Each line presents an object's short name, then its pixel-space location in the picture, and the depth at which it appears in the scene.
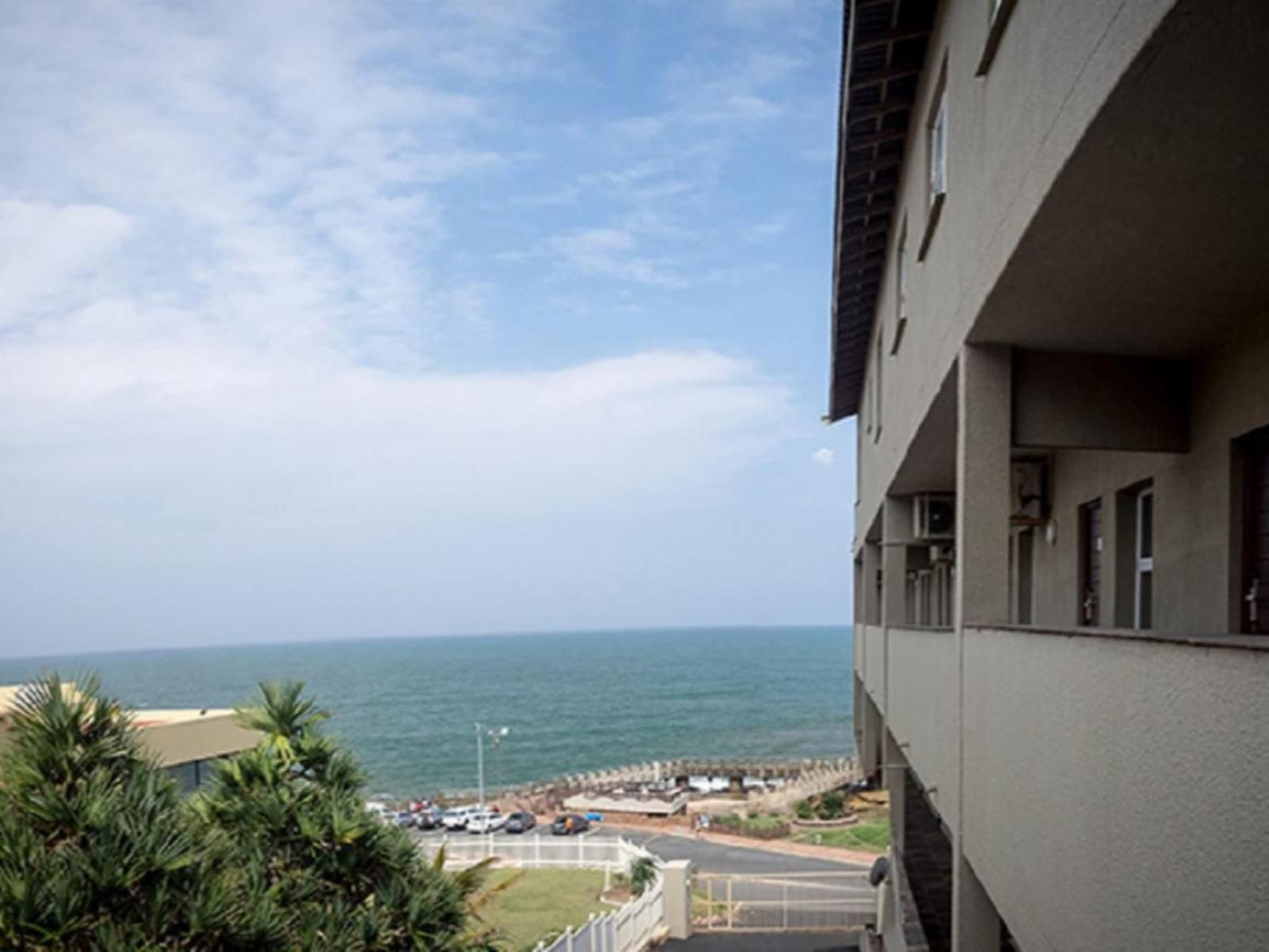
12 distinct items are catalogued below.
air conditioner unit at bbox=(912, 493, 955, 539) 13.74
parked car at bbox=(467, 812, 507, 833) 48.22
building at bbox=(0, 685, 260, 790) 17.78
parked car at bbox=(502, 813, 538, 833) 48.69
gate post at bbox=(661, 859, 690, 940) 24.39
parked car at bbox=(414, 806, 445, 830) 50.23
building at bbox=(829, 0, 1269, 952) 3.36
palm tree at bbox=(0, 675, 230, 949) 6.90
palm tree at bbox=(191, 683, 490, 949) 10.14
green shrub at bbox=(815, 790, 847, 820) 48.69
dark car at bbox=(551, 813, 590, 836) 46.38
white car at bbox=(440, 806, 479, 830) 50.34
